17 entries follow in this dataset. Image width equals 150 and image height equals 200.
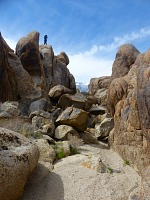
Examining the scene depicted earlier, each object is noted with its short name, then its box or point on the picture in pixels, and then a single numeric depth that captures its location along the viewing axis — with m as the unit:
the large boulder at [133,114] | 5.79
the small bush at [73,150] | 7.40
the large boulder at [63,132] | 9.62
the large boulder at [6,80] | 12.97
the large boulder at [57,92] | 14.81
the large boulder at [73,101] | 13.64
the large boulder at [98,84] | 24.11
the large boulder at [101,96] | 18.08
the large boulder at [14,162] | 3.64
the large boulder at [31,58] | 16.83
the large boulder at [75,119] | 10.72
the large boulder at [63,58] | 25.29
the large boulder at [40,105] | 13.27
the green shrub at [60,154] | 6.84
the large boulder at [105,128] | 10.75
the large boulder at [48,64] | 20.09
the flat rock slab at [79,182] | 4.46
